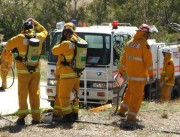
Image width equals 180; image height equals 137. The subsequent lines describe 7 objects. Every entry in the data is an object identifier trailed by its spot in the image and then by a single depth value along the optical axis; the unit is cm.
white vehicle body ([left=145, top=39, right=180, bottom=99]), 2334
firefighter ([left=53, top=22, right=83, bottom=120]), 1509
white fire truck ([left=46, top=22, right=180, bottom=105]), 1905
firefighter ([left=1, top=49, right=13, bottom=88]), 2702
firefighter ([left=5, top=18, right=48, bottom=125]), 1429
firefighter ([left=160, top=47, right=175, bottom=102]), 2325
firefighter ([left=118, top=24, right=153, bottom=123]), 1480
